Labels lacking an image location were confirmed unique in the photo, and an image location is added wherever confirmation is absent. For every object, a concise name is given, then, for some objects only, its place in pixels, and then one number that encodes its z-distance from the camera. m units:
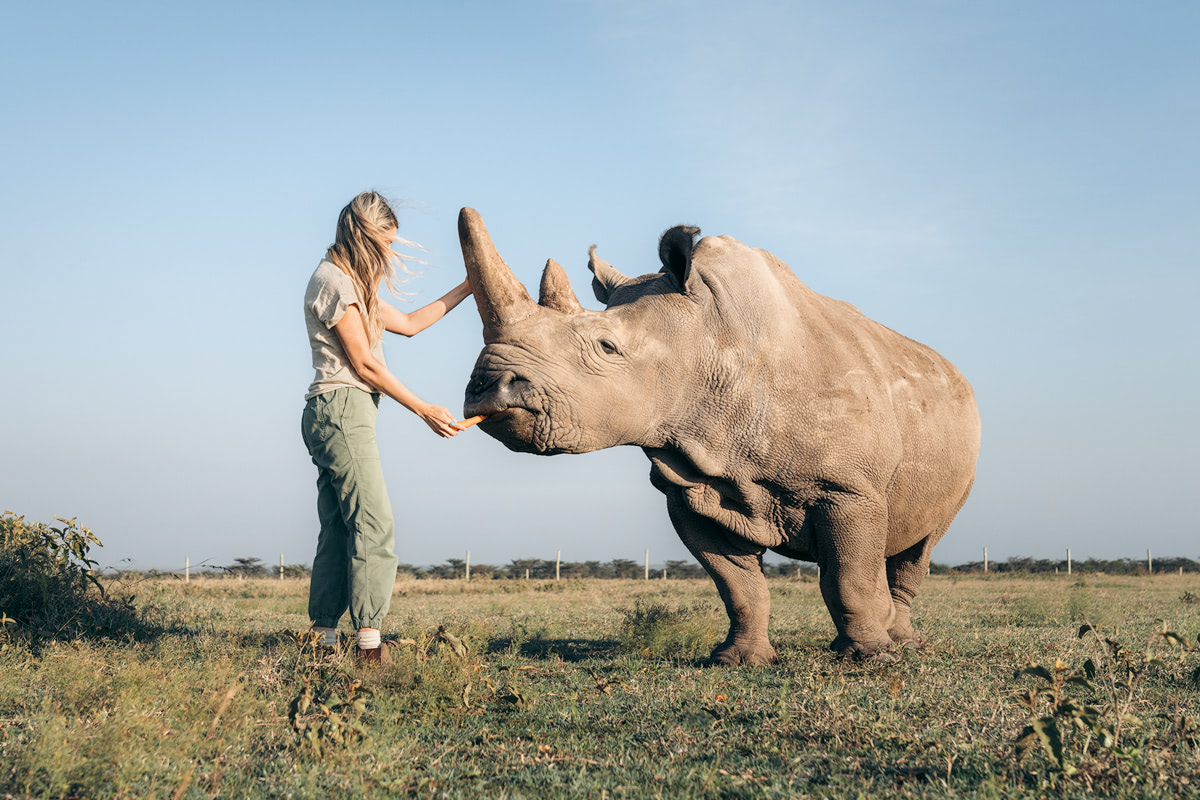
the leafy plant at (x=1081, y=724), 2.56
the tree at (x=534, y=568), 35.71
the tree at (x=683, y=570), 34.61
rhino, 4.51
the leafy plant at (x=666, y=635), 5.75
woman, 4.53
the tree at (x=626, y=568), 36.83
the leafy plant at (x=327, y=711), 2.91
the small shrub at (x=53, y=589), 6.02
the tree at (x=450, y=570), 32.78
